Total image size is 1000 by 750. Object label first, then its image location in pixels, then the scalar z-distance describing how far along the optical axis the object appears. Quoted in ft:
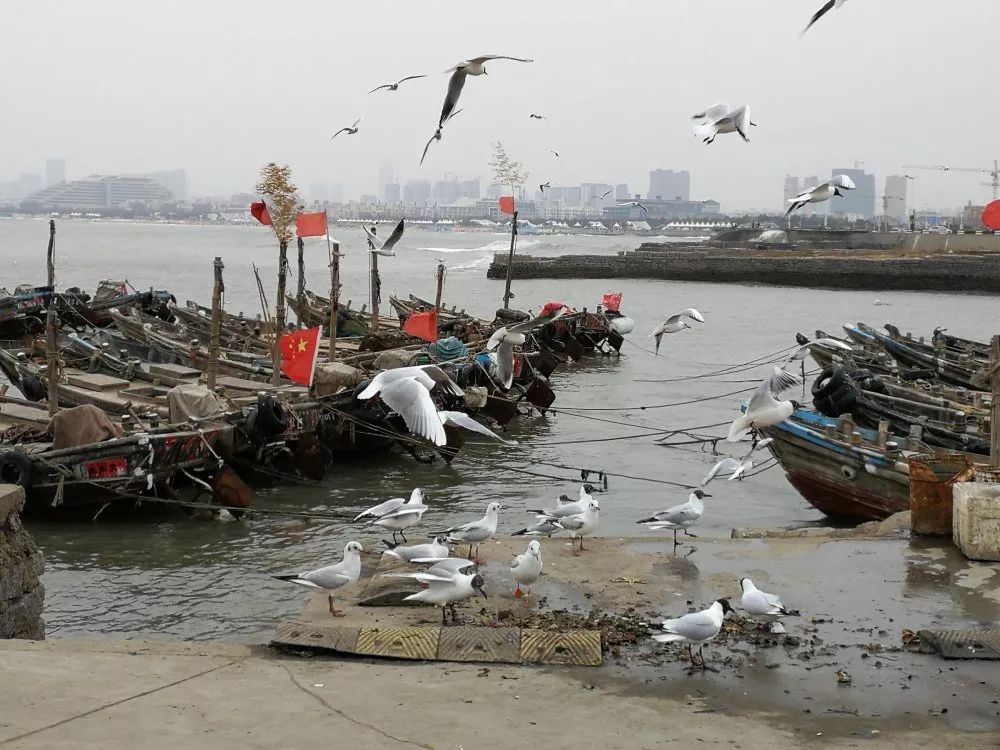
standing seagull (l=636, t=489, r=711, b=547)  31.40
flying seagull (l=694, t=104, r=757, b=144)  33.58
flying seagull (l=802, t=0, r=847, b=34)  21.41
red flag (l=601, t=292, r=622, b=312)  113.70
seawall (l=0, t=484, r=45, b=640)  25.96
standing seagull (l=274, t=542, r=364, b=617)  26.61
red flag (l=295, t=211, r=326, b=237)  64.64
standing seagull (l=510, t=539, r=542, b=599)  26.30
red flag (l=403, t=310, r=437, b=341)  70.03
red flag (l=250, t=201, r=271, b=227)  68.52
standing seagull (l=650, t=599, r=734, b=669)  22.00
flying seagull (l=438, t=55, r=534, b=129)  33.78
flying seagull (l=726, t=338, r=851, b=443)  38.58
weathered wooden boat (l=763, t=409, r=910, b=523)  42.29
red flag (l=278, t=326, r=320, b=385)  51.34
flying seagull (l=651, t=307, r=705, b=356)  55.67
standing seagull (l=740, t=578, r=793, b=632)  23.88
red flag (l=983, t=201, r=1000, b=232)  86.33
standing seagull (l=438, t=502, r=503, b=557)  29.68
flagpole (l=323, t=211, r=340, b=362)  66.95
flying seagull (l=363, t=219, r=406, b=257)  68.80
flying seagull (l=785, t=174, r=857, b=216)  35.55
